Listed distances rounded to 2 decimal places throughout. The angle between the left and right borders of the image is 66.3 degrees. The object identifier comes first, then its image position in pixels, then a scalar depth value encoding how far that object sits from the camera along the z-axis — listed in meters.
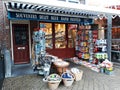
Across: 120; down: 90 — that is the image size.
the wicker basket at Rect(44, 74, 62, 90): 3.09
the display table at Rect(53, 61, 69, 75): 3.55
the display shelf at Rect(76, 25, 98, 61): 5.11
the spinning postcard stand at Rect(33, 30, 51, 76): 3.87
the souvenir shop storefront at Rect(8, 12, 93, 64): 4.64
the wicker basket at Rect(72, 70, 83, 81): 3.50
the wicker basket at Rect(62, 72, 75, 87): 3.24
